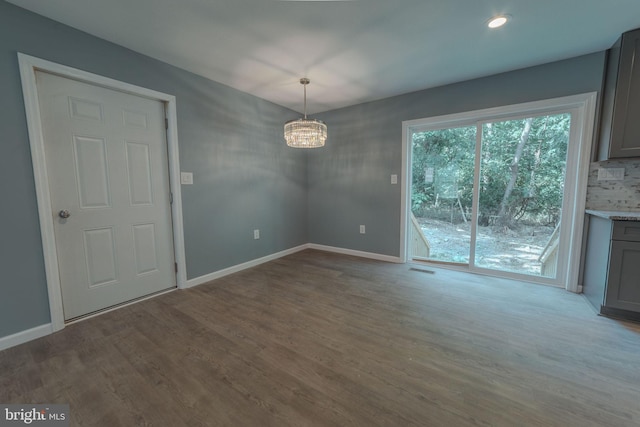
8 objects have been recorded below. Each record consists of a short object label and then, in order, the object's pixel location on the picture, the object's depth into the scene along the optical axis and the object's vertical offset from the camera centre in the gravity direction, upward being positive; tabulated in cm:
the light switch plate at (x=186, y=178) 267 +14
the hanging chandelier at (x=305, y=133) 245 +59
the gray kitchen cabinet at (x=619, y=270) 193 -68
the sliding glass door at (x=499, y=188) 263 +1
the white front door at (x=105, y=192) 195 -1
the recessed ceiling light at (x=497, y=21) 181 +130
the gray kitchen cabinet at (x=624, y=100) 204 +78
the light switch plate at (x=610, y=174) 229 +14
